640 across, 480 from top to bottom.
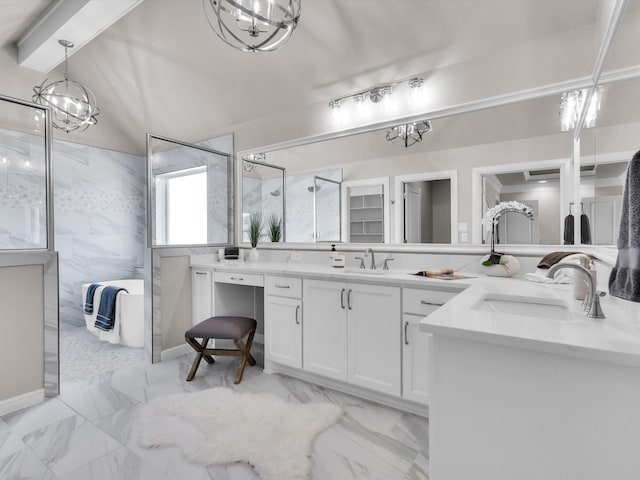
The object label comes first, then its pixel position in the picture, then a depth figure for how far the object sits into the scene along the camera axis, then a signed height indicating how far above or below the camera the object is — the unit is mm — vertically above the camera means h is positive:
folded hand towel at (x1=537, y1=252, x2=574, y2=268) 1839 -116
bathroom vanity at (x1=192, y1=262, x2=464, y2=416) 1979 -593
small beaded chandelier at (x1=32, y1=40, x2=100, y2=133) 3379 +1386
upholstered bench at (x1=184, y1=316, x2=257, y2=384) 2455 -716
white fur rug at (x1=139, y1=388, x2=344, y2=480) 1623 -1068
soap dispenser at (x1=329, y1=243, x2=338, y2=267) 2768 -128
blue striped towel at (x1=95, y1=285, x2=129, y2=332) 3441 -743
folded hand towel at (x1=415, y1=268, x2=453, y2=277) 2104 -221
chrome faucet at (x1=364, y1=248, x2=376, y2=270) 2646 -152
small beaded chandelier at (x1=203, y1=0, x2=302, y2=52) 1668 +1149
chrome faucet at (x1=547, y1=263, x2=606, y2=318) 973 -173
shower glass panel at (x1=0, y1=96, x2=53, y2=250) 2209 +420
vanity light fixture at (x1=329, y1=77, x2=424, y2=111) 2506 +1176
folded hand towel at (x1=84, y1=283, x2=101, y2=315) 3775 -707
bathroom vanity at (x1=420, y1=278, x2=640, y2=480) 750 -395
